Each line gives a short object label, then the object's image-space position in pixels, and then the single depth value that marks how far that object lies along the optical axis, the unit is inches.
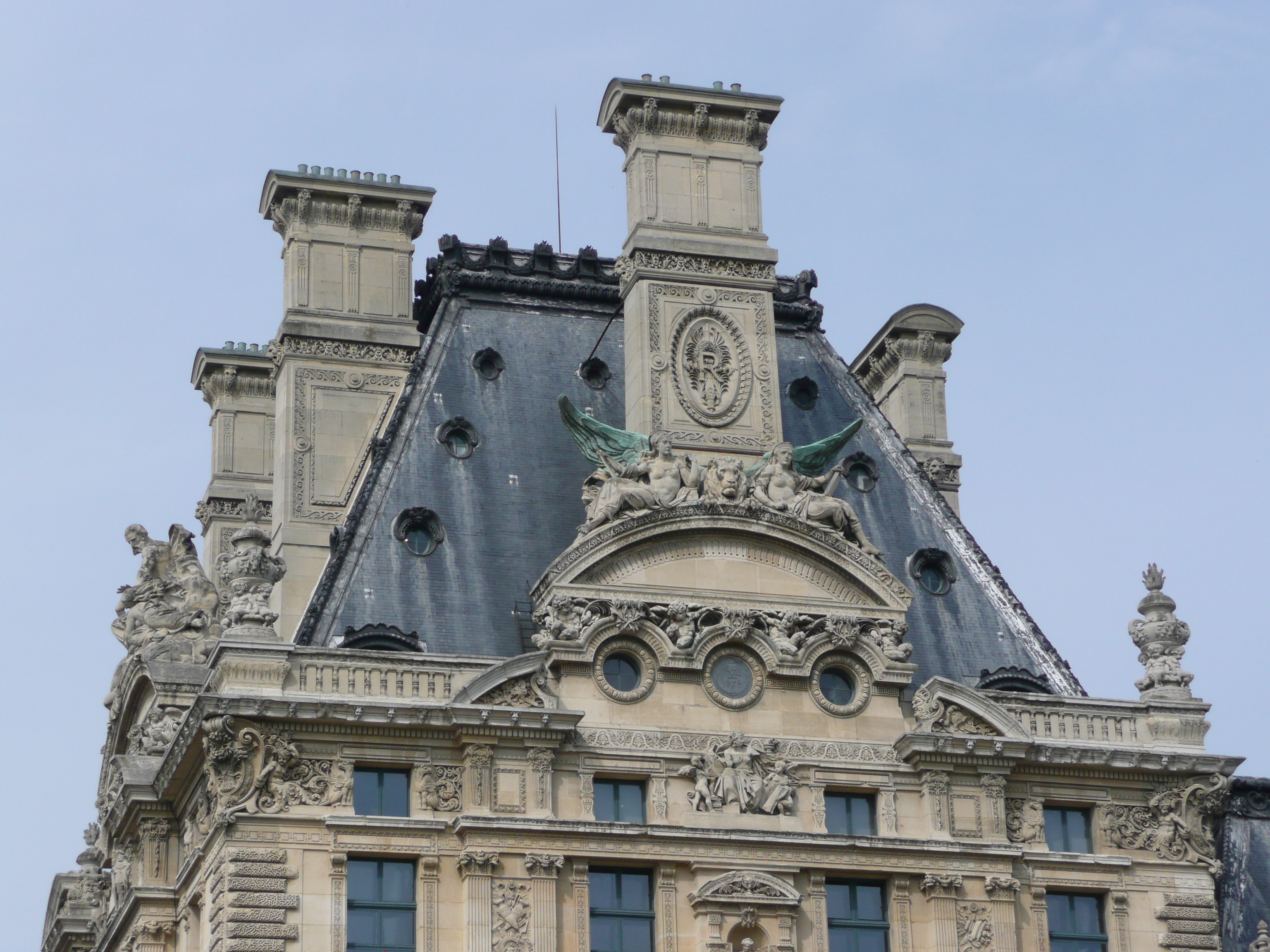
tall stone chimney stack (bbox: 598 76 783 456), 2100.1
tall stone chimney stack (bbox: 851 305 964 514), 2426.2
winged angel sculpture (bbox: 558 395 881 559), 2027.6
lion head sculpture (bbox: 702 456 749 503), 2043.6
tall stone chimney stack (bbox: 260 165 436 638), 2247.8
